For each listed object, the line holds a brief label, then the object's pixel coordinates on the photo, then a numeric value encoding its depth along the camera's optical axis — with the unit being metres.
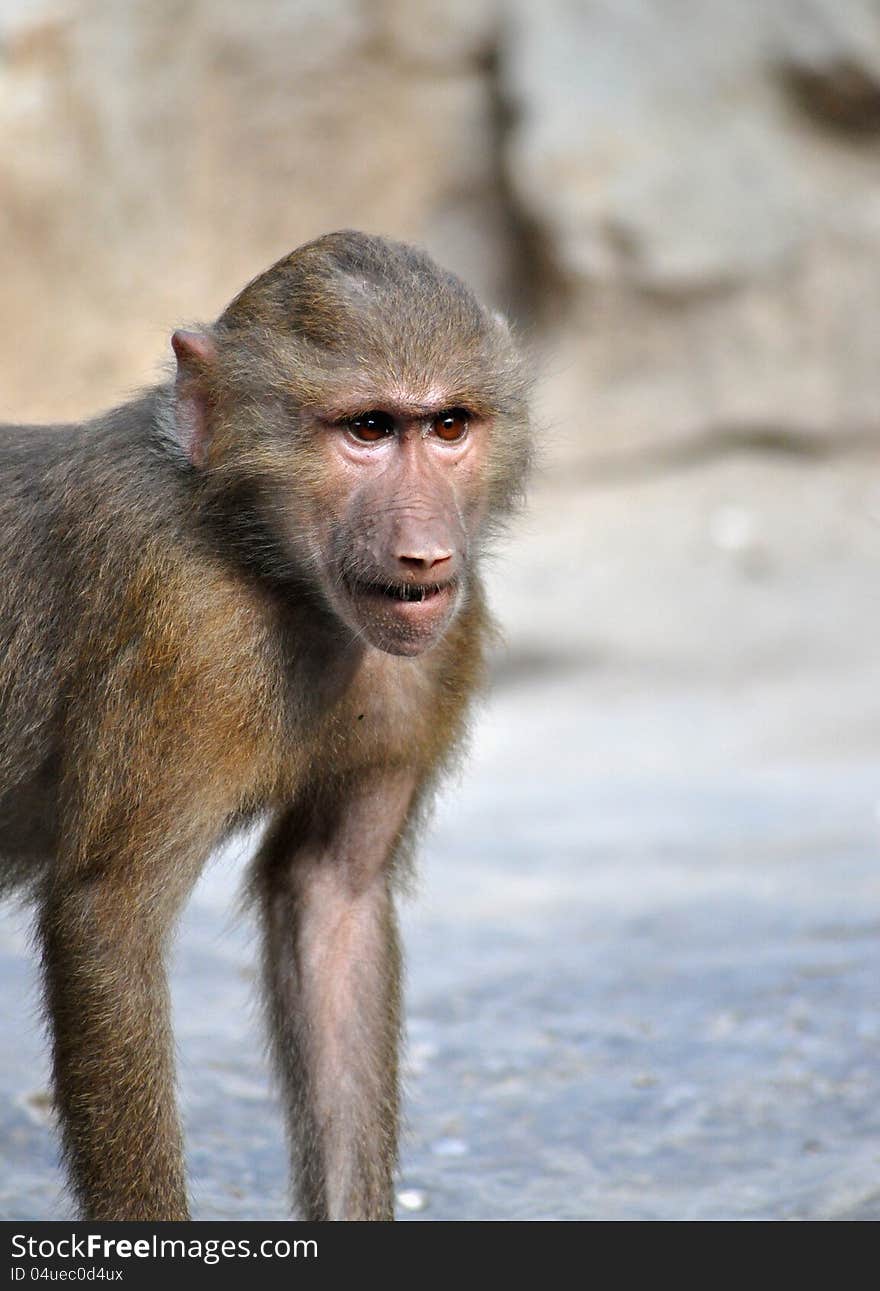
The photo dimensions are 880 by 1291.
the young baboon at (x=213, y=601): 8.47
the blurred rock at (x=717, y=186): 25.41
